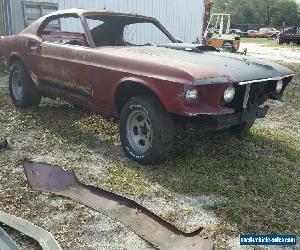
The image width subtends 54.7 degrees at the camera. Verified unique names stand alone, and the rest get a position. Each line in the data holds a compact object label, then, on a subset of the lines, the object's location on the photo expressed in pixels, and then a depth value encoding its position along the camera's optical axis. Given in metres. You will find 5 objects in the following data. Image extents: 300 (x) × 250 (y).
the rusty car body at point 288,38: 21.96
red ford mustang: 2.91
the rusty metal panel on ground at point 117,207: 2.24
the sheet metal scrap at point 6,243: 1.82
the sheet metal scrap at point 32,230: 2.11
